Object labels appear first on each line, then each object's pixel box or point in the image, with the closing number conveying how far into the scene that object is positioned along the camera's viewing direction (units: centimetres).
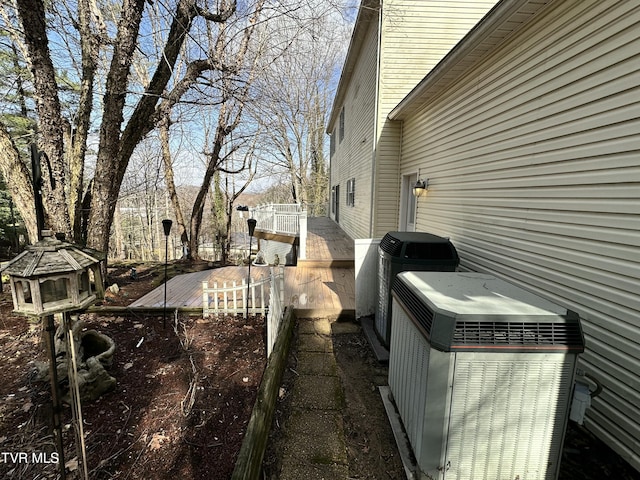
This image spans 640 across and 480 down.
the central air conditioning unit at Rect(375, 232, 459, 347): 326
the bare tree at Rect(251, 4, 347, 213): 1509
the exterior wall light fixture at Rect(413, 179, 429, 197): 532
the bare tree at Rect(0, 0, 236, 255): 425
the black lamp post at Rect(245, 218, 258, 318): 442
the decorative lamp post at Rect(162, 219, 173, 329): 497
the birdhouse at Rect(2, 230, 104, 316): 143
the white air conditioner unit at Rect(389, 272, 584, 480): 155
